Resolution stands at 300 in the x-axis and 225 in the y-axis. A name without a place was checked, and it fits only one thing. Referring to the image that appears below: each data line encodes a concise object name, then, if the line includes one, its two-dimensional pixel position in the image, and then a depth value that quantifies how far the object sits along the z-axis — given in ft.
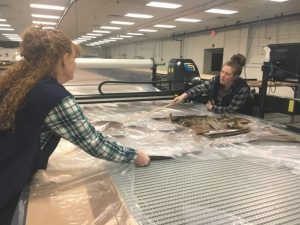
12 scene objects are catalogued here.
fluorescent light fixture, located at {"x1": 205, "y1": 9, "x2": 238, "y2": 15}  22.62
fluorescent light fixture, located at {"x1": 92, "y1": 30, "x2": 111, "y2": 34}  41.13
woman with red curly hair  3.04
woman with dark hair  7.48
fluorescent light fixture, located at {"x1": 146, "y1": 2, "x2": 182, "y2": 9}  21.21
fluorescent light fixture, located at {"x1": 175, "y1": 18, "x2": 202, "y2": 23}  27.73
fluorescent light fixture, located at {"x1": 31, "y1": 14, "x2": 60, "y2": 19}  28.67
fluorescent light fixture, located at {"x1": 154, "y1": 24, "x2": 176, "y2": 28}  33.17
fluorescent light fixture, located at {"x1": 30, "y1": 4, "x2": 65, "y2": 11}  23.59
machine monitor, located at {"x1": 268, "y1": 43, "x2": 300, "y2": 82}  6.84
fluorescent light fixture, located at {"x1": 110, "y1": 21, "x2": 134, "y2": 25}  31.41
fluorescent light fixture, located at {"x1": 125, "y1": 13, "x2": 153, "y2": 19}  26.12
